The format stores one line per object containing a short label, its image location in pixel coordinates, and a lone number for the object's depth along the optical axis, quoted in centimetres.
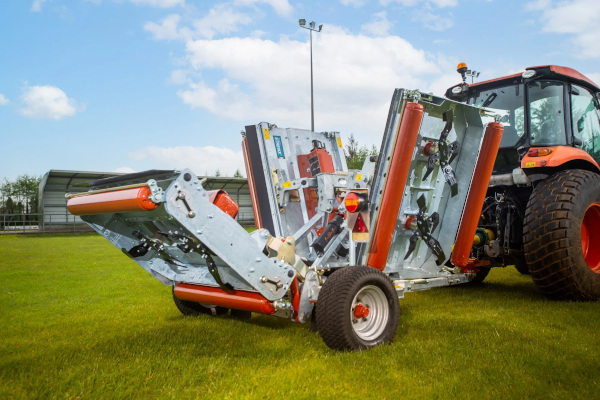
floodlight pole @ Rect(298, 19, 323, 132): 1808
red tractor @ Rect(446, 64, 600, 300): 493
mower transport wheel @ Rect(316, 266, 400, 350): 342
